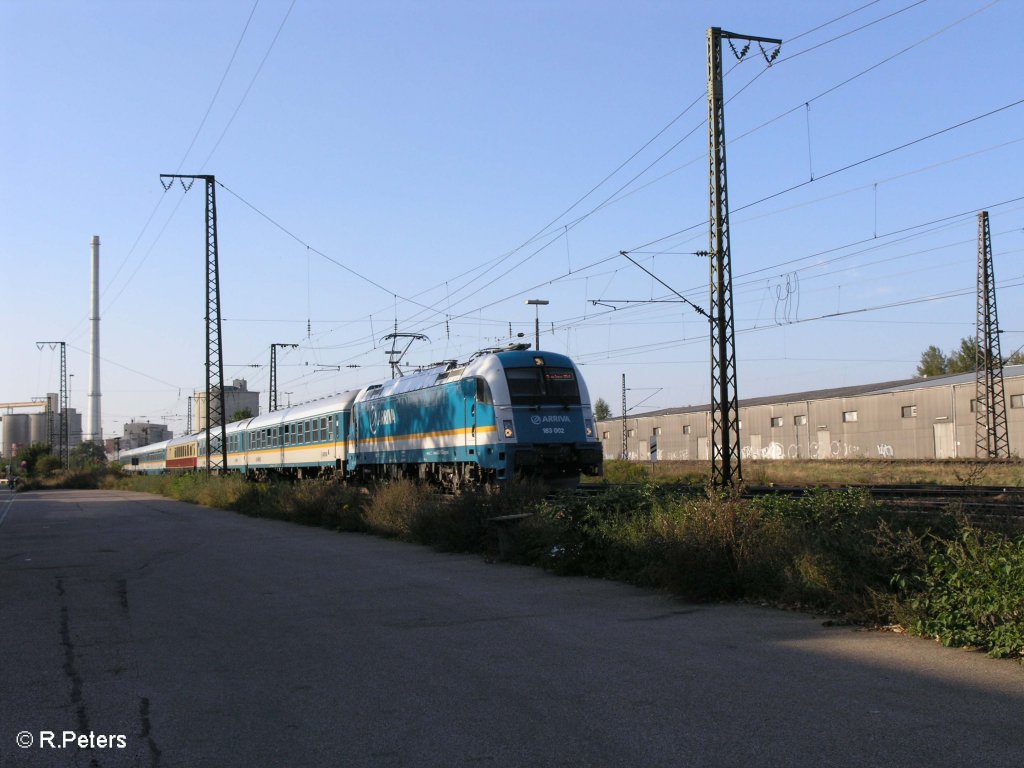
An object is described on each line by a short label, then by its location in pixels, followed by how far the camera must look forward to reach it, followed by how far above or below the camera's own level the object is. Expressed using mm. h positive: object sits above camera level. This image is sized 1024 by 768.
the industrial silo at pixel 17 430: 160625 +2858
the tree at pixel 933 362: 94250 +6515
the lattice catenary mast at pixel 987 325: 34094 +3631
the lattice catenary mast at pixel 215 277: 36156 +6302
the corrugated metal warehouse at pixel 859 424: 43781 +299
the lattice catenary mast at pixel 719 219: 17359 +3935
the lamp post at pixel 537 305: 38719 +5372
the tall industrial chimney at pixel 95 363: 99812 +8819
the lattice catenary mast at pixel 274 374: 57875 +4058
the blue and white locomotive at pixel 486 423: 20875 +333
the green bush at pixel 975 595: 7148 -1335
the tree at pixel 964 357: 86250 +6457
